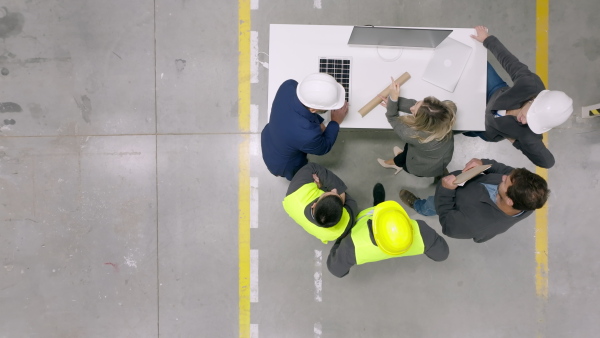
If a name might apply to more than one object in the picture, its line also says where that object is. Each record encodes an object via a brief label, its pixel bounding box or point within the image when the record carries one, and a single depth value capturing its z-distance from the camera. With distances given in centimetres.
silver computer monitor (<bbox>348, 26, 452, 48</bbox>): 263
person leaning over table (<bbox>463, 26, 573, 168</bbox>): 253
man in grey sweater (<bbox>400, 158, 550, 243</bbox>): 229
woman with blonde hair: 256
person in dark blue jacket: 253
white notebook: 294
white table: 292
